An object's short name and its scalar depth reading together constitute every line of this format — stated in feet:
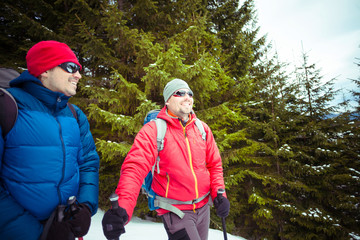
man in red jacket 5.59
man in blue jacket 3.75
